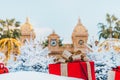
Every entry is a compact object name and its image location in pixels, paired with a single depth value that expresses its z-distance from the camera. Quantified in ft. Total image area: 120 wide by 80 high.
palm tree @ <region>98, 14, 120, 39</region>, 98.78
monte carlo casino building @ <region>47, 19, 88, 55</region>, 105.29
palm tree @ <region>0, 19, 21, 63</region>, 94.79
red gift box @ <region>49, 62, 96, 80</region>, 9.34
